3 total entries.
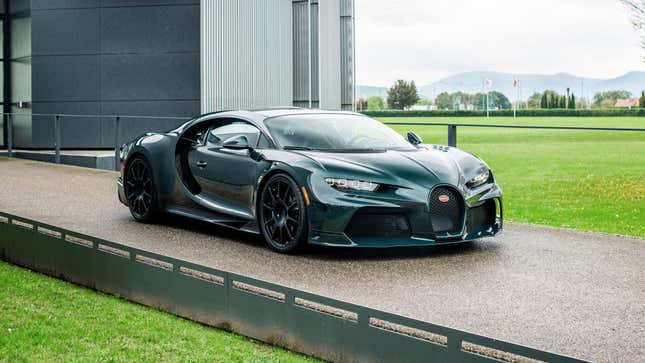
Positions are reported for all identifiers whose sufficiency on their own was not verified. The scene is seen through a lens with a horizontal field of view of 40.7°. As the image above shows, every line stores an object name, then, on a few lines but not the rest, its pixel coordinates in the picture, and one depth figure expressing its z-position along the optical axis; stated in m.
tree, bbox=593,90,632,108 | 182.09
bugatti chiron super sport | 7.53
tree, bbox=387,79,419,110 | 191.32
